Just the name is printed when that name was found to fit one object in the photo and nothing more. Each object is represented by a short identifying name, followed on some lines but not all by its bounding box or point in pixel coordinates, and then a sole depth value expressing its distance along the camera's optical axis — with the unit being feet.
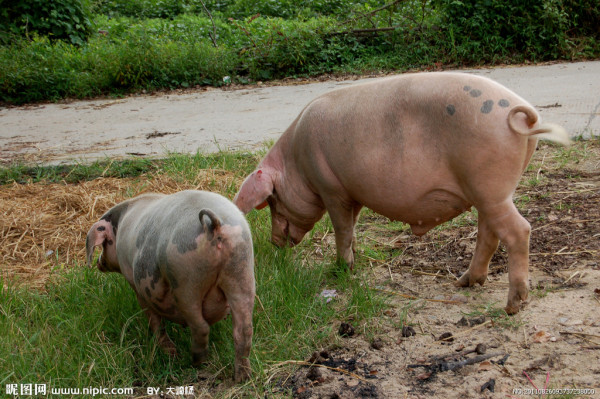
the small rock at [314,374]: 9.72
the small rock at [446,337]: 10.63
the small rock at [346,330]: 11.01
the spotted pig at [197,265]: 8.97
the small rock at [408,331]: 10.85
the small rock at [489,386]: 8.94
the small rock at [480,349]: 9.91
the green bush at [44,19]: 37.86
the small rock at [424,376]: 9.47
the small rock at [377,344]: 10.52
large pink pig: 10.48
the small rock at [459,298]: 12.17
